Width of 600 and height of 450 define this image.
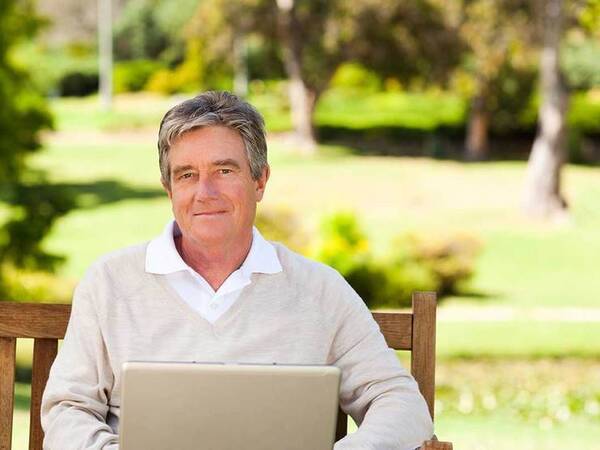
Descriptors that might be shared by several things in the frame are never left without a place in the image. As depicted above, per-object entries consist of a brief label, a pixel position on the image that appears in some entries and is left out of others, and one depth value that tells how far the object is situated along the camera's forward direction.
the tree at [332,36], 34.59
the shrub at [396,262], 16.14
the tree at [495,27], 25.86
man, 2.87
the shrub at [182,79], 45.31
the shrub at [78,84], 48.28
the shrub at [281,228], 16.39
